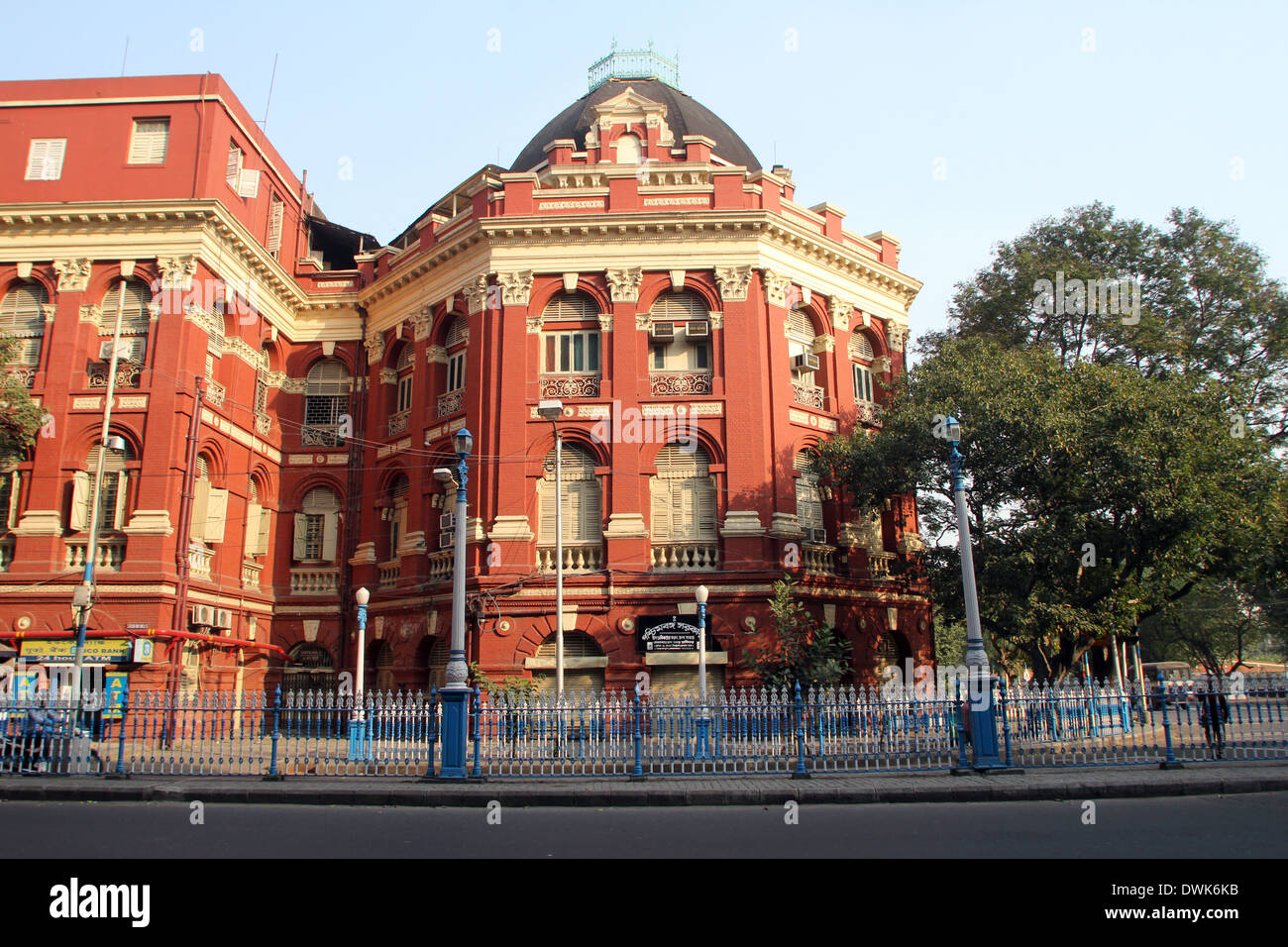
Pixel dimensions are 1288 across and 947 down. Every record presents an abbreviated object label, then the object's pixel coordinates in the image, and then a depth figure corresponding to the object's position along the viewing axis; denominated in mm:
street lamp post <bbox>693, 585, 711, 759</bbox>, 17855
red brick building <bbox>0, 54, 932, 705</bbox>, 22812
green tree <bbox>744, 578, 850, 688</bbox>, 20656
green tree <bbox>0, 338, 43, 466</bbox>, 22531
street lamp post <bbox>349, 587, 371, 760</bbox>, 15000
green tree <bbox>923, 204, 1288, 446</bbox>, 26359
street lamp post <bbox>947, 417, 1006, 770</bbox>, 14539
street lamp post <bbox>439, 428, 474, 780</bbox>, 14539
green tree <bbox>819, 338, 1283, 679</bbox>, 19375
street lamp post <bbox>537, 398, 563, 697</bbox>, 19422
